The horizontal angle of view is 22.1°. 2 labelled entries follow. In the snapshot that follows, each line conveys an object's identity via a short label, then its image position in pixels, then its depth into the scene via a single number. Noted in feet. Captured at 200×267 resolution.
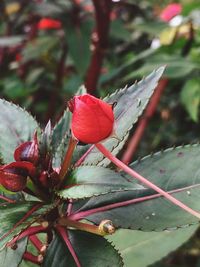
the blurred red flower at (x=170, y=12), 4.25
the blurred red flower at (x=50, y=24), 4.66
